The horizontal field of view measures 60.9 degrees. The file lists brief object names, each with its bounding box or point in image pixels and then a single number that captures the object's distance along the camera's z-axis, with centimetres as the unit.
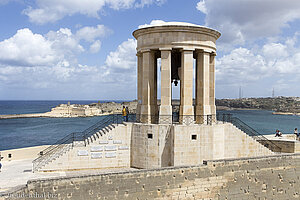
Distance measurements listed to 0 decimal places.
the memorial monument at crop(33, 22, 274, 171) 1552
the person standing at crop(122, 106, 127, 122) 1887
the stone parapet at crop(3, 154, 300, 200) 1098
